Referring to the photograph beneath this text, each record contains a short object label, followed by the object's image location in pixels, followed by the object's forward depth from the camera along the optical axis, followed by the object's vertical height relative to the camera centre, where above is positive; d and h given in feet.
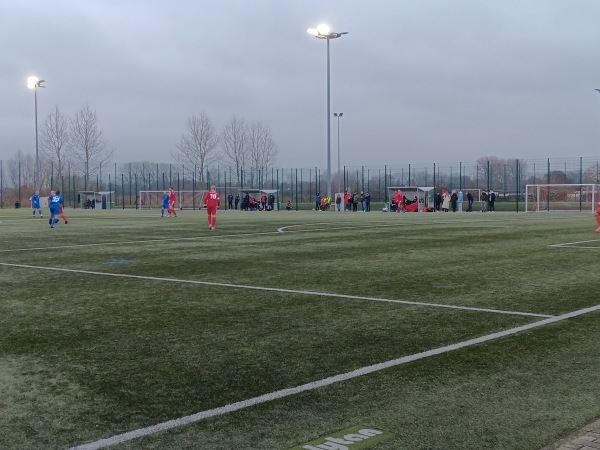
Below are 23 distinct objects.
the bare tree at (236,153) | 281.95 +17.95
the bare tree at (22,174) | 280.72 +11.10
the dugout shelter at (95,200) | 239.09 -0.20
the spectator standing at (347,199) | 187.73 -0.72
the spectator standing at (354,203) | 184.65 -1.92
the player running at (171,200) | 131.34 -0.41
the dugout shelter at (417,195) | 176.86 +0.11
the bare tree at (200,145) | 270.46 +20.55
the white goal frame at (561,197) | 161.89 -0.79
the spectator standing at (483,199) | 168.96 -1.05
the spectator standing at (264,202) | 196.03 -1.32
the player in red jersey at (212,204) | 83.61 -0.75
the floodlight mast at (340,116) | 222.28 +25.65
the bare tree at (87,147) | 274.16 +20.54
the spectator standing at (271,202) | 197.47 -1.37
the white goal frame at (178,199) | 235.61 -0.31
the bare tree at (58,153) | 277.64 +18.57
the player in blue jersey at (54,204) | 88.02 -0.54
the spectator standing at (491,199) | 165.68 -1.03
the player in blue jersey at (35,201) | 140.15 -0.31
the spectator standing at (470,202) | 171.68 -1.76
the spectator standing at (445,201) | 168.14 -1.42
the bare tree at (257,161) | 280.98 +14.62
